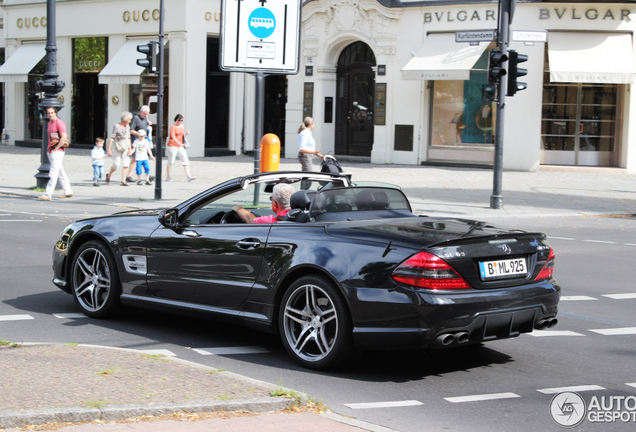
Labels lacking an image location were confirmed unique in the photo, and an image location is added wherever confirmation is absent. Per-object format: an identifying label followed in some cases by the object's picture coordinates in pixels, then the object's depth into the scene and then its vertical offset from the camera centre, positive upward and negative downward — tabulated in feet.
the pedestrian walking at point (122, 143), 69.10 -0.64
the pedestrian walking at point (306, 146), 60.08 -0.37
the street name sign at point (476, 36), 57.04 +7.49
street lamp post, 63.98 +3.68
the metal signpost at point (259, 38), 44.06 +5.36
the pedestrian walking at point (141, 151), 68.74 -1.23
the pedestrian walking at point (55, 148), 58.29 -1.02
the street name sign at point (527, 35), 56.75 +7.57
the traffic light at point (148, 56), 58.78 +5.70
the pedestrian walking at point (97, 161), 69.41 -2.20
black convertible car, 17.76 -3.02
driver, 22.66 -1.70
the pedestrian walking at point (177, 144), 70.90 -0.60
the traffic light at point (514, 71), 56.39 +5.16
